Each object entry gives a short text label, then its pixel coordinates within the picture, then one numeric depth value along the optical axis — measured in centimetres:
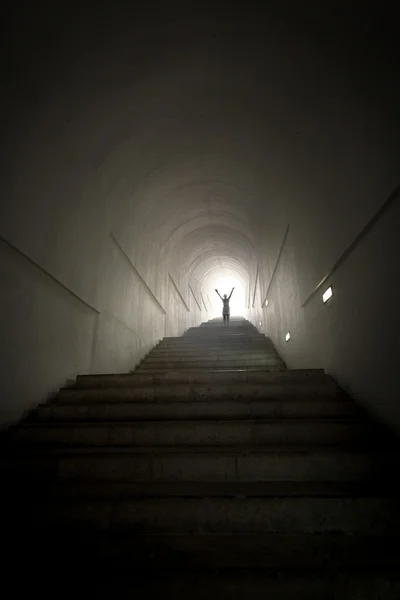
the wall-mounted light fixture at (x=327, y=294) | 403
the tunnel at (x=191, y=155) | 272
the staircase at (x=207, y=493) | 161
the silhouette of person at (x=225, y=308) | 1399
